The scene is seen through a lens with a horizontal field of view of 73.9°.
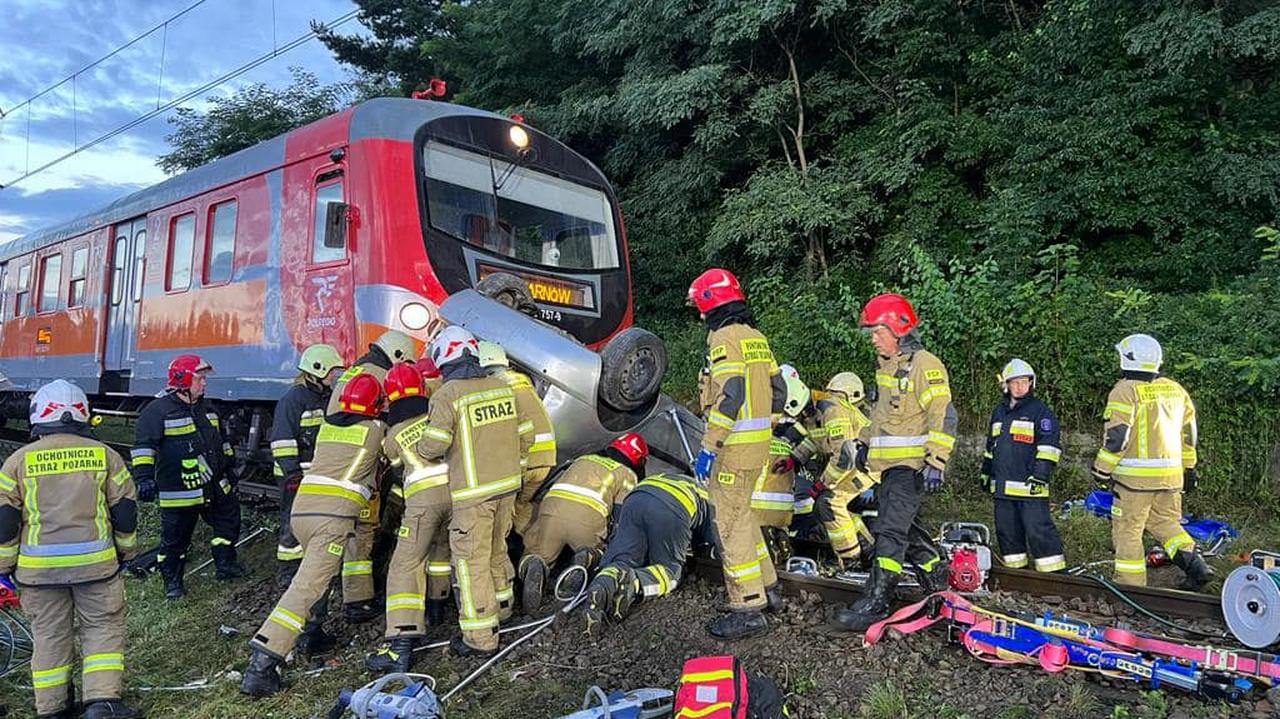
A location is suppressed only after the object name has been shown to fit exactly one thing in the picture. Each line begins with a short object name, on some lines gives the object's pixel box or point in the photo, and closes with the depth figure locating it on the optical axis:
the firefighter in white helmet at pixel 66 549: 3.93
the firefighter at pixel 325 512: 4.24
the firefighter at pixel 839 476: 5.64
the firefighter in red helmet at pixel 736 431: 4.34
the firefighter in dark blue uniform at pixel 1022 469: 5.24
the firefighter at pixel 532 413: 5.07
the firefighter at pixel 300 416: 5.64
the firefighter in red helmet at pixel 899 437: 4.40
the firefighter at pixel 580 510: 5.20
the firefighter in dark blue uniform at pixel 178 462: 6.04
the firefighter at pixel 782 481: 5.40
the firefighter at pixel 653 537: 4.83
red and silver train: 5.90
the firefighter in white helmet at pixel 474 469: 4.39
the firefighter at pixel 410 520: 4.43
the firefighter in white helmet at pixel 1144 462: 5.00
